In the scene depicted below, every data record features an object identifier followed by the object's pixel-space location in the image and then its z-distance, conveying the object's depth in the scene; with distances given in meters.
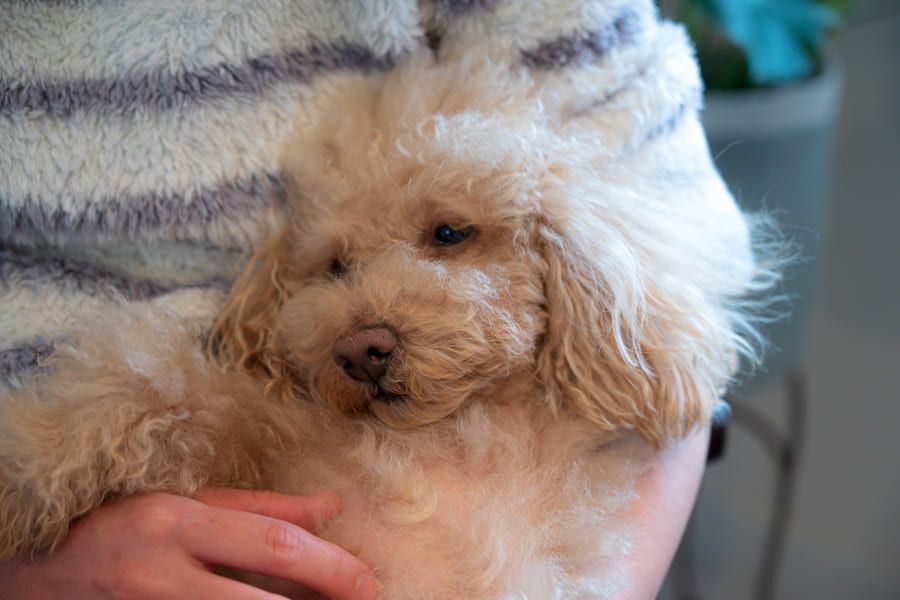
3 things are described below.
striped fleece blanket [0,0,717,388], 0.60
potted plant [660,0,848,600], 0.84
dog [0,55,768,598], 0.56
